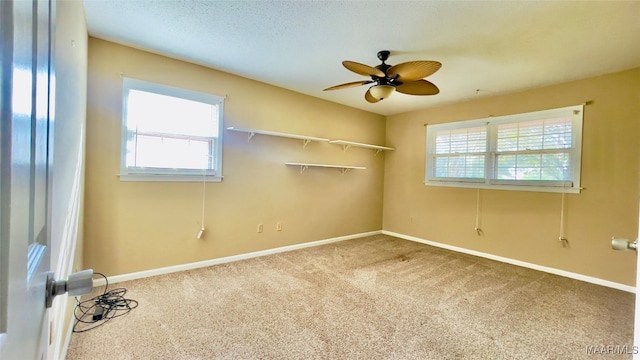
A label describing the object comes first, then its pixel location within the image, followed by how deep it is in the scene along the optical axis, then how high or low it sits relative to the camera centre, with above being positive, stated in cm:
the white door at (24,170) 35 -1
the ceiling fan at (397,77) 227 +90
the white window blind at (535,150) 355 +44
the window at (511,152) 352 +43
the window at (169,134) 292 +41
